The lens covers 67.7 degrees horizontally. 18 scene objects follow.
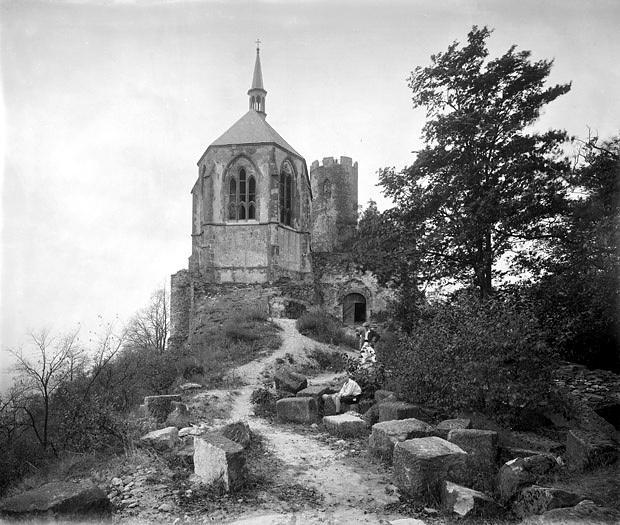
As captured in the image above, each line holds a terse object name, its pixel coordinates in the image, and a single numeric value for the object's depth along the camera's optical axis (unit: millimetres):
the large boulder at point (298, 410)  9859
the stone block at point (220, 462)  5812
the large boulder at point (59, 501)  4562
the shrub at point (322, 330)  21203
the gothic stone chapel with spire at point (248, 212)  26719
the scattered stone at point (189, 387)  12253
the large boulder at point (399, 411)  8531
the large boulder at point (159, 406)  9219
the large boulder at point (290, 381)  11828
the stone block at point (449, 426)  7344
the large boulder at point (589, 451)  6109
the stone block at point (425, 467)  5609
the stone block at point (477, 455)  5750
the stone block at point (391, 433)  7113
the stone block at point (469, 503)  4984
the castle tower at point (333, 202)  41688
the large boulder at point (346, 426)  8789
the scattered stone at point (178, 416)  8766
